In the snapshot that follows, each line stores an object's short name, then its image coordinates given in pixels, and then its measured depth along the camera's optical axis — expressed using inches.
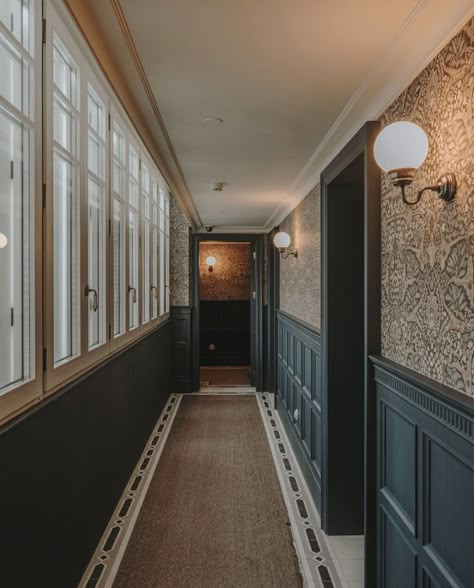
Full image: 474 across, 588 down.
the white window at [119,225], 116.9
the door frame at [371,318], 90.7
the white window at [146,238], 162.2
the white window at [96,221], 95.7
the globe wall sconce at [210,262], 373.7
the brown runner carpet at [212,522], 101.2
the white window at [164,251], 208.1
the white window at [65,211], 75.5
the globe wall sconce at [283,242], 199.9
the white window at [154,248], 179.1
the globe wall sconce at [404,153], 66.5
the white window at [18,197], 57.2
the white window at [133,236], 134.7
